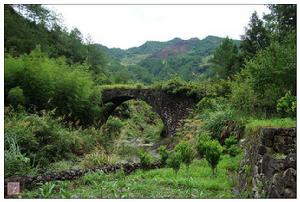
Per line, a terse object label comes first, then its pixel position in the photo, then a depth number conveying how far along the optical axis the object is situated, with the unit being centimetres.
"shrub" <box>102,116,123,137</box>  1832
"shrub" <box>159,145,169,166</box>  1003
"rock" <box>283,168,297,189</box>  545
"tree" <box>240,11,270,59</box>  3281
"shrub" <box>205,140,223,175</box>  796
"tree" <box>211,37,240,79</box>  3074
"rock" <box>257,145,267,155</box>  679
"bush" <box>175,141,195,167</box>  873
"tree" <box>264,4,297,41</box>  2528
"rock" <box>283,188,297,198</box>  532
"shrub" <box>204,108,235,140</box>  1186
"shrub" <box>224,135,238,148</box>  1037
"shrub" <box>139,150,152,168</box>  979
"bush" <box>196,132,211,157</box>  857
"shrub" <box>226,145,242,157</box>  991
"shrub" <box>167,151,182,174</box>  830
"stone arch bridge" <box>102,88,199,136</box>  2065
